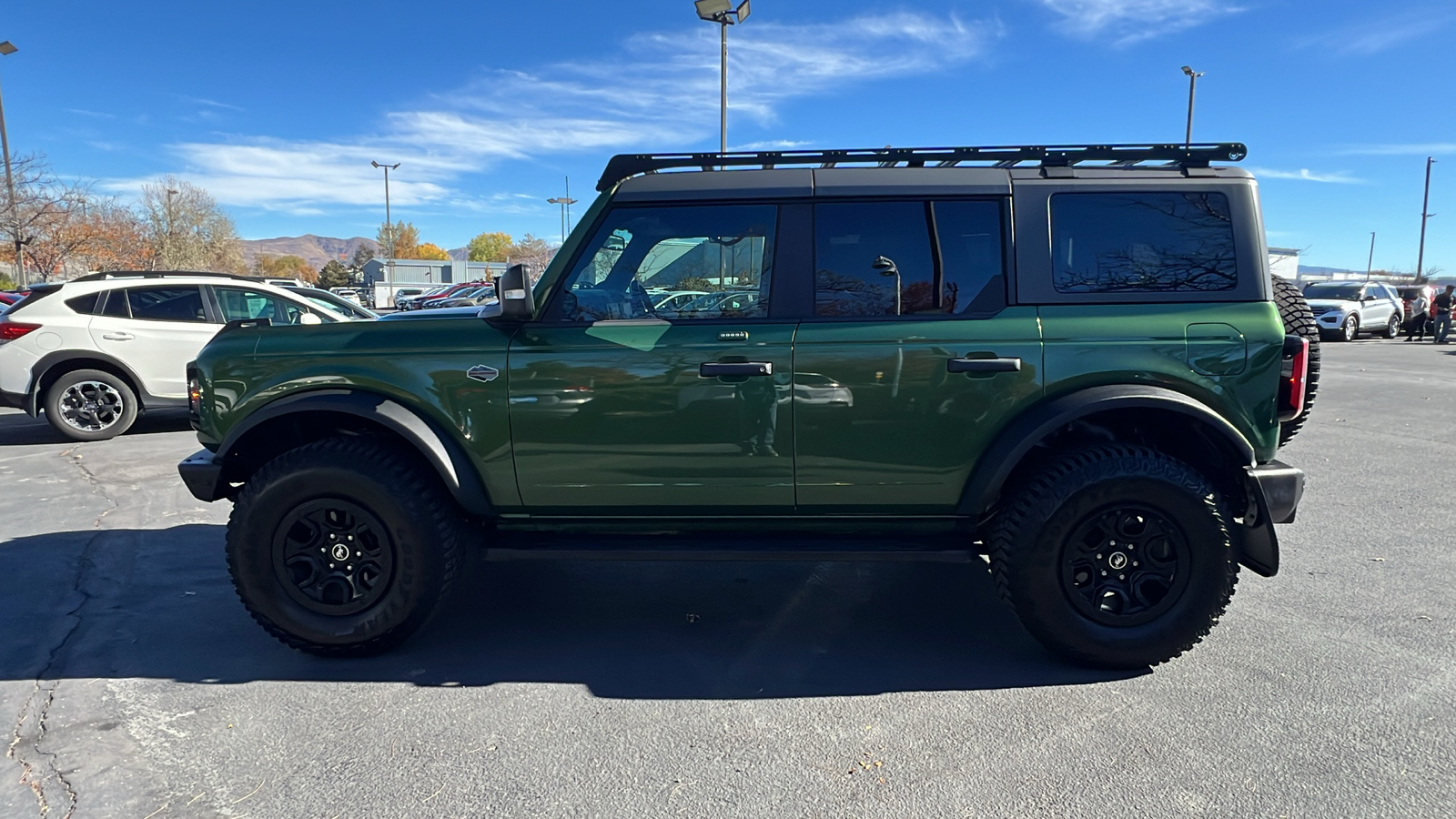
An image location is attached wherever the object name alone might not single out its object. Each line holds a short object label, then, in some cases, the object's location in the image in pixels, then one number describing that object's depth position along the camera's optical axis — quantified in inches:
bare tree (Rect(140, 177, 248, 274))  2132.1
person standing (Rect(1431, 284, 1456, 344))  916.6
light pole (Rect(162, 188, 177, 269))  2050.0
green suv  135.7
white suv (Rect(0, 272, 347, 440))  341.4
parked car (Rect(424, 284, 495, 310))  1149.7
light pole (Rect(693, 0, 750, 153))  596.4
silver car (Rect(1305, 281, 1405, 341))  919.0
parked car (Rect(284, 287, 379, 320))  400.8
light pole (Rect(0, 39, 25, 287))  824.3
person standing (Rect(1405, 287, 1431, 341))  1000.2
